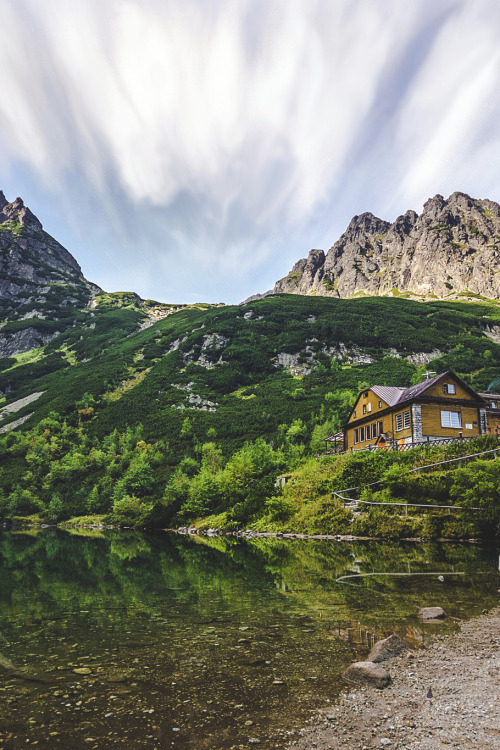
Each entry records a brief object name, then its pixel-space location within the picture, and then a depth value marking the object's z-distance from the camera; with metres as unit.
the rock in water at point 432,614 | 11.42
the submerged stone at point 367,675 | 7.24
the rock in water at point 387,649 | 8.55
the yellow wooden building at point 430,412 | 42.19
